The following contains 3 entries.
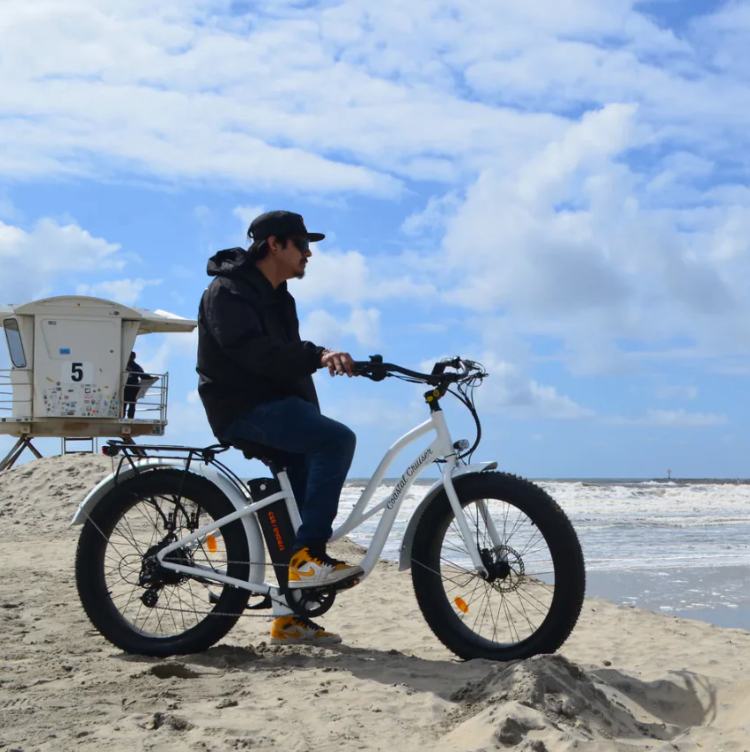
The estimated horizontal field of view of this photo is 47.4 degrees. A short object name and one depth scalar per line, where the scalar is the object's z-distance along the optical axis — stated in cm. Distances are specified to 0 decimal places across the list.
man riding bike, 393
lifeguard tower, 1917
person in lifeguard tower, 2005
